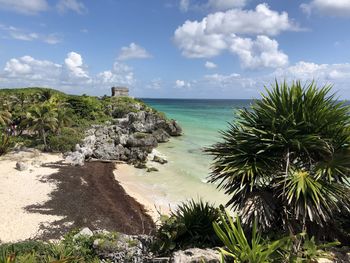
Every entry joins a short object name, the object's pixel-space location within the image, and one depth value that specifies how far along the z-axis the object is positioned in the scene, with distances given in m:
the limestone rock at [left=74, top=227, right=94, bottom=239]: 9.19
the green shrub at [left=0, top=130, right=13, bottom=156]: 22.92
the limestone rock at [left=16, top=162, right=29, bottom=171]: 19.83
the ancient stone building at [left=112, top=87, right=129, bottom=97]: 69.54
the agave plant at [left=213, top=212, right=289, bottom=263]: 4.55
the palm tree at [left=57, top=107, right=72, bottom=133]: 27.68
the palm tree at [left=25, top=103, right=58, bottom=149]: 24.75
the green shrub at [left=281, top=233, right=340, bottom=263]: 5.05
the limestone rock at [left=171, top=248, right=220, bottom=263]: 5.40
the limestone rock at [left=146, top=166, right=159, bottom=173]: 23.09
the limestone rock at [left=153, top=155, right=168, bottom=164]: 25.70
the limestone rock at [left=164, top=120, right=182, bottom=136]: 43.03
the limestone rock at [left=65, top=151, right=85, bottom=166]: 22.83
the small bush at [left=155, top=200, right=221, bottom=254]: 6.93
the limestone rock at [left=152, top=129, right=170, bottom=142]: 36.97
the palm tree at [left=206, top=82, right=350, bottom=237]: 5.35
